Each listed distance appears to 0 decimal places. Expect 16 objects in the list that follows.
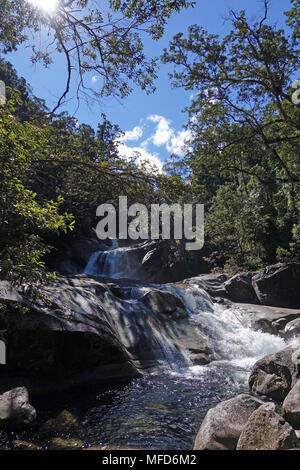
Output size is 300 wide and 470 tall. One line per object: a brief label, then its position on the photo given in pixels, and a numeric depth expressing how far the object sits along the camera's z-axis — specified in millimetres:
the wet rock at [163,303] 11210
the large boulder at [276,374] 6184
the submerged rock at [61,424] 5041
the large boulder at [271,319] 11570
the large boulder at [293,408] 4770
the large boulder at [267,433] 3518
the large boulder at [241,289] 15992
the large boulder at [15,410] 4914
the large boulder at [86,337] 6527
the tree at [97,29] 5527
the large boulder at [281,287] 15273
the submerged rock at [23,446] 4332
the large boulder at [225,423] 4078
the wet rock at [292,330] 11073
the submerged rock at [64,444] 4484
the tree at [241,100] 9641
